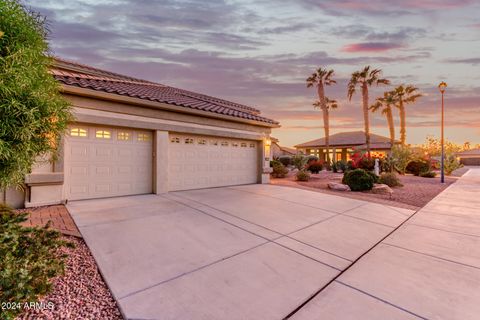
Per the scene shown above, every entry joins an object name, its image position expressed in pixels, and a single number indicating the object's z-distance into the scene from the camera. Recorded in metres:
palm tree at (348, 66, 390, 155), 26.02
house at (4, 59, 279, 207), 6.83
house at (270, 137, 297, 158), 41.13
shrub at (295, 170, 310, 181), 14.89
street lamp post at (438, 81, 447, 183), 14.48
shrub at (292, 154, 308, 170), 18.86
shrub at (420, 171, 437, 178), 18.48
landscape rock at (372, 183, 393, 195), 10.45
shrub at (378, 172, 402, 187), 12.45
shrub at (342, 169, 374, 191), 10.82
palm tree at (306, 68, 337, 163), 28.39
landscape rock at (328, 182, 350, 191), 11.23
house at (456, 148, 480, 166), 50.56
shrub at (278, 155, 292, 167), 29.19
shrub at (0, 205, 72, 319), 2.19
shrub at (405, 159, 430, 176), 19.41
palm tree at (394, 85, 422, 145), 29.47
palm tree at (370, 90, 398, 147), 29.42
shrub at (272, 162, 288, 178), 17.31
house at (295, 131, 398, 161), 31.35
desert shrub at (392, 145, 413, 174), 18.08
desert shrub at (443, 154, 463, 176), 21.66
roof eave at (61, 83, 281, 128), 6.81
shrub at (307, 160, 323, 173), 20.22
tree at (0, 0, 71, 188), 2.74
